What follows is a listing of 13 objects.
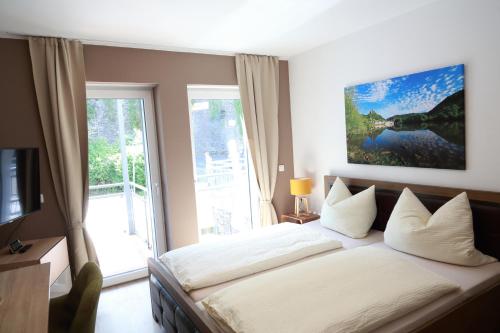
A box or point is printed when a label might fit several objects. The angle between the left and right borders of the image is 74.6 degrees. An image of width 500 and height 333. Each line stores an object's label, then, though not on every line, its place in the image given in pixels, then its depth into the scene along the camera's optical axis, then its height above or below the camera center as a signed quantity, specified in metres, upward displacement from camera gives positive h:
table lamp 3.99 -0.55
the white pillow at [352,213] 3.12 -0.74
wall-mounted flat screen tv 2.56 -0.20
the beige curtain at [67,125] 3.07 +0.30
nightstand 3.98 -0.94
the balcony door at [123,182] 3.55 -0.33
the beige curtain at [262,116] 4.12 +0.36
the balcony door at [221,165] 4.07 -0.24
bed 1.86 -1.01
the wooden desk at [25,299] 1.36 -0.68
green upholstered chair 1.59 -0.81
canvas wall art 2.67 +0.13
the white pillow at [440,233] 2.35 -0.76
